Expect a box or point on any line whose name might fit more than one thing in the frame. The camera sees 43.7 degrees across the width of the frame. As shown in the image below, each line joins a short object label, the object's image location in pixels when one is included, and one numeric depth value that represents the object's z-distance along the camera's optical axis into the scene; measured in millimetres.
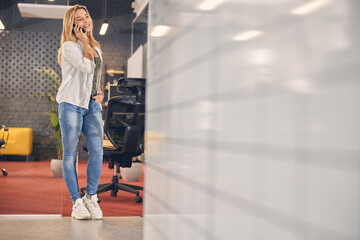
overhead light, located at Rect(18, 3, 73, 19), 2705
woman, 2441
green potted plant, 2793
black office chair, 3145
